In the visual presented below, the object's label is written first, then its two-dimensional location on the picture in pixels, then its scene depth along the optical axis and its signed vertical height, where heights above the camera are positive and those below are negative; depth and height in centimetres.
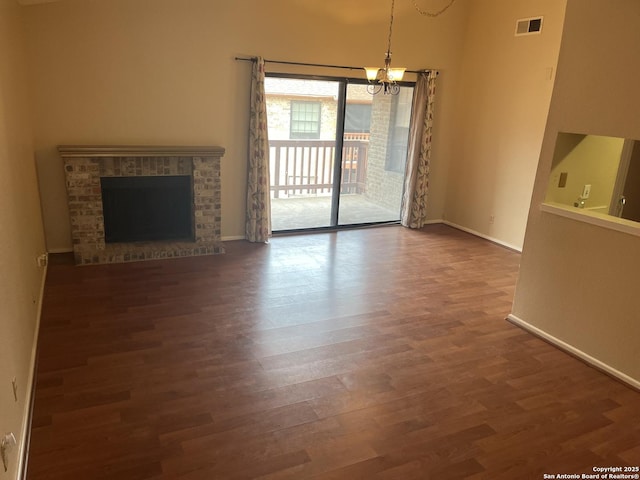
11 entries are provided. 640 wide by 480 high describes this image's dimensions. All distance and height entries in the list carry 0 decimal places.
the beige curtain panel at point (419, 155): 644 -40
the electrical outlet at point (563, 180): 373 -35
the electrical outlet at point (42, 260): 419 -141
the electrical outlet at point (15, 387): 222 -132
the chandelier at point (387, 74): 423 +44
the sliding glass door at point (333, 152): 616 -43
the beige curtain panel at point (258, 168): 536 -59
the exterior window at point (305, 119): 621 +0
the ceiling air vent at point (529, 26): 553 +121
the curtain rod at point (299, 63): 537 +63
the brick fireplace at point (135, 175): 474 -83
